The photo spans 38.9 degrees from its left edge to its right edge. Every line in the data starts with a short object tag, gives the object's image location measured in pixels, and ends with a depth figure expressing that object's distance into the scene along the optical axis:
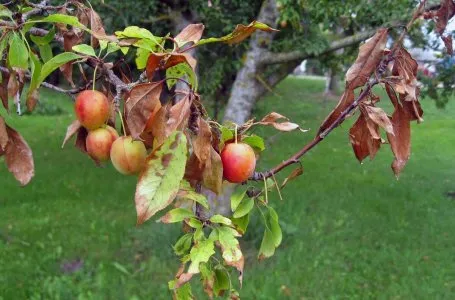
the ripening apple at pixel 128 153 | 0.97
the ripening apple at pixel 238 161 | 0.94
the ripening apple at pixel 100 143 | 1.02
